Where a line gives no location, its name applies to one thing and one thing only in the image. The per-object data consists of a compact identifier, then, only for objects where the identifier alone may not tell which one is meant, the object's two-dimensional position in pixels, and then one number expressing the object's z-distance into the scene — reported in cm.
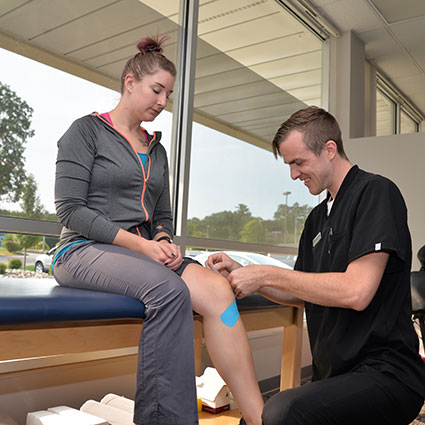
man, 105
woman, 111
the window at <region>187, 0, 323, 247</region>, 272
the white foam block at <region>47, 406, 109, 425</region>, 138
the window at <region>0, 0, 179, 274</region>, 173
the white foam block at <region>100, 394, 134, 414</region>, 164
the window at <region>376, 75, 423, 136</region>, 473
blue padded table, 99
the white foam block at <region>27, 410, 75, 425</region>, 138
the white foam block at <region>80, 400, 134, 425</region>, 155
